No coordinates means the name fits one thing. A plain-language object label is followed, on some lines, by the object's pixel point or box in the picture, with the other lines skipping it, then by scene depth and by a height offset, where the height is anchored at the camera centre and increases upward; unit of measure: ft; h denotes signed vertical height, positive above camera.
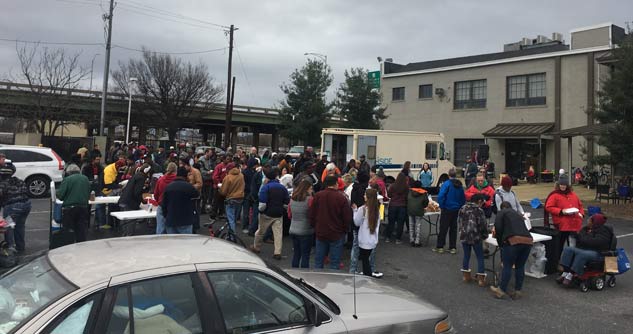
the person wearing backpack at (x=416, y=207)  31.40 -1.31
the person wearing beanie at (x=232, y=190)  32.27 -0.66
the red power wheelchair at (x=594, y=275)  23.50 -4.16
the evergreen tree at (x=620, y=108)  51.16 +10.24
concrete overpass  97.76 +18.74
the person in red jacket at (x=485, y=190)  30.71 +0.08
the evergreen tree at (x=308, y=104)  110.63 +19.77
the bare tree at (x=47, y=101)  92.07 +15.34
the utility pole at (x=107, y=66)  95.86 +23.65
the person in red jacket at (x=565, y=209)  26.03 -0.86
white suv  49.39 +0.90
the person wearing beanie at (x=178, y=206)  24.06 -1.47
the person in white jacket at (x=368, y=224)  22.79 -1.90
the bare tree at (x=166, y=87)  125.59 +26.02
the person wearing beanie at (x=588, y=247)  23.43 -2.72
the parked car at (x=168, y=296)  8.38 -2.40
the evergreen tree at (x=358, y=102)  108.99 +20.48
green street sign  109.94 +26.31
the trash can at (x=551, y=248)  25.91 -3.15
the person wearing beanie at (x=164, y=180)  28.24 -0.10
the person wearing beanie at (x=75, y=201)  25.20 -1.46
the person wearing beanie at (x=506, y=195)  26.73 -0.19
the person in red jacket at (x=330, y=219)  22.58 -1.73
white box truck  67.51 +6.11
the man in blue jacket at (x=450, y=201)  29.45 -0.74
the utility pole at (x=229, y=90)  102.53 +20.46
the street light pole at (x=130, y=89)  116.86 +24.23
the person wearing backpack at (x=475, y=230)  23.38 -2.03
